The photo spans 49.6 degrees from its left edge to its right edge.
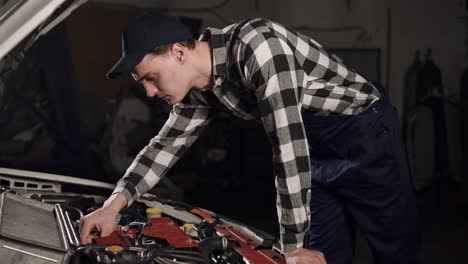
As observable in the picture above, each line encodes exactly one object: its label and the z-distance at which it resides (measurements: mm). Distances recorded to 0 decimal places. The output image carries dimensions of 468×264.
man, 1244
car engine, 1045
